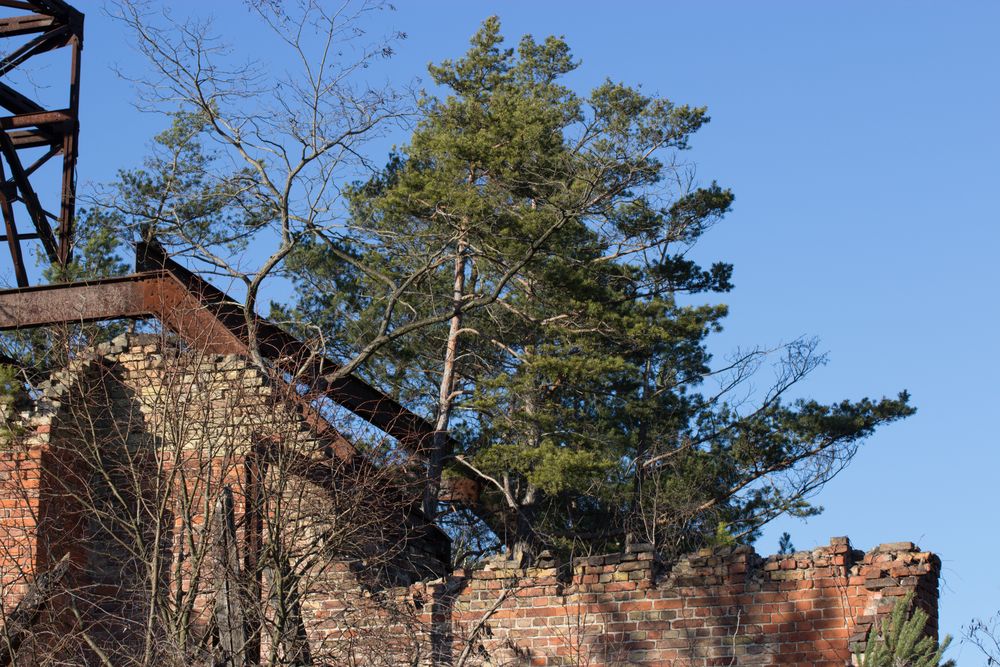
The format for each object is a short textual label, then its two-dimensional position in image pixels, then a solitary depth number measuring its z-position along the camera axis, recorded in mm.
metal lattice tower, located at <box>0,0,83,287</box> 33840
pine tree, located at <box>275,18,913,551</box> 34115
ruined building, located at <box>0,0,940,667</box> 18691
